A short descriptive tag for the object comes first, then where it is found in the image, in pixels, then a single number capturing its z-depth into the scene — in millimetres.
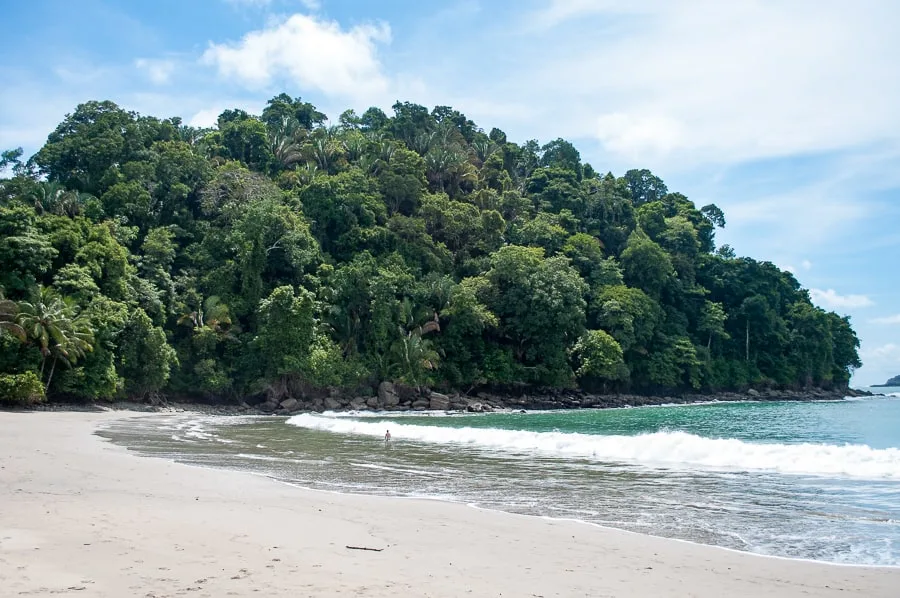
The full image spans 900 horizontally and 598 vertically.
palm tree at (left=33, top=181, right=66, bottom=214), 44781
